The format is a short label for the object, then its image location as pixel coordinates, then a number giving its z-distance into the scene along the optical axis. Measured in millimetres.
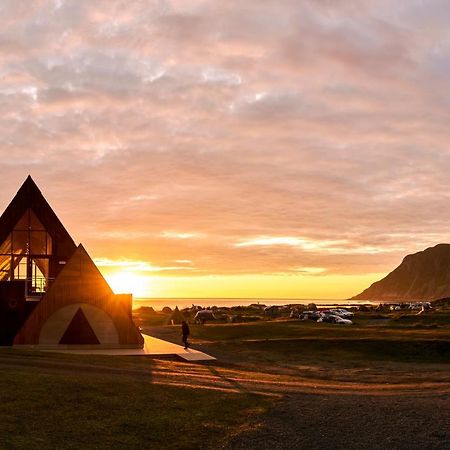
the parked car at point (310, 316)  71750
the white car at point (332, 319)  63453
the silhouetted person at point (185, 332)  38344
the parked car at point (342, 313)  75438
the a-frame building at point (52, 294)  36375
